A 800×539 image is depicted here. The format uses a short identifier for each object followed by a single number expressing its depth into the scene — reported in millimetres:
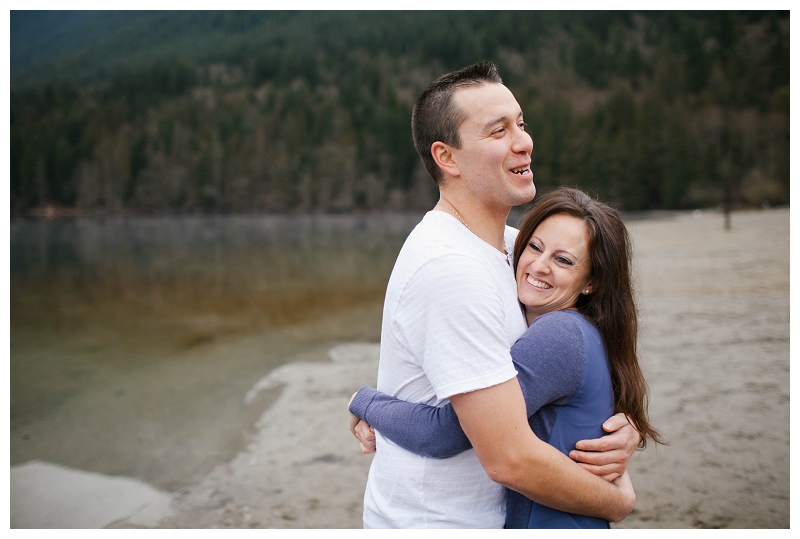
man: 1453
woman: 1547
